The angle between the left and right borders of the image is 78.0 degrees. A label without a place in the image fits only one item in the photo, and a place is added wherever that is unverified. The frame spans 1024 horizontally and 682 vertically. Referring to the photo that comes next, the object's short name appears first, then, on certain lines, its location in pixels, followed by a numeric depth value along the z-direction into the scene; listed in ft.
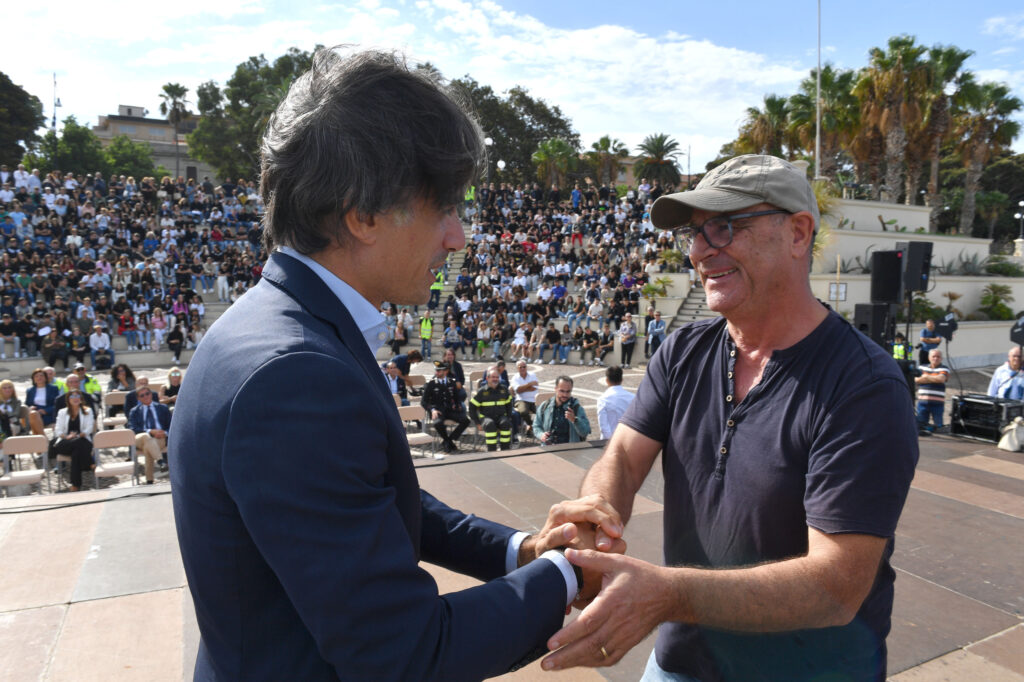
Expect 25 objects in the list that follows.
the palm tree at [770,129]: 84.48
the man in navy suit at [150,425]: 25.80
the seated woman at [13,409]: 28.76
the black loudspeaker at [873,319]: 33.41
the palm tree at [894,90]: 73.41
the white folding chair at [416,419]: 28.66
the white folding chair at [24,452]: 22.43
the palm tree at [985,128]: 80.38
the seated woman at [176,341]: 60.13
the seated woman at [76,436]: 24.29
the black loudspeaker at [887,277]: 32.71
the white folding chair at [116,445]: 24.80
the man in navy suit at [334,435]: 3.08
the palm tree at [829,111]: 78.89
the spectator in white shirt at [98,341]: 56.49
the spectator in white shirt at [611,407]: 24.91
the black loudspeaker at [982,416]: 27.14
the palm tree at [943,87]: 74.13
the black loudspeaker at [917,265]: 36.45
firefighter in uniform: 31.42
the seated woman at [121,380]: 37.70
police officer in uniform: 32.40
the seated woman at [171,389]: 30.78
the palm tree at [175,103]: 172.55
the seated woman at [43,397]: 31.30
